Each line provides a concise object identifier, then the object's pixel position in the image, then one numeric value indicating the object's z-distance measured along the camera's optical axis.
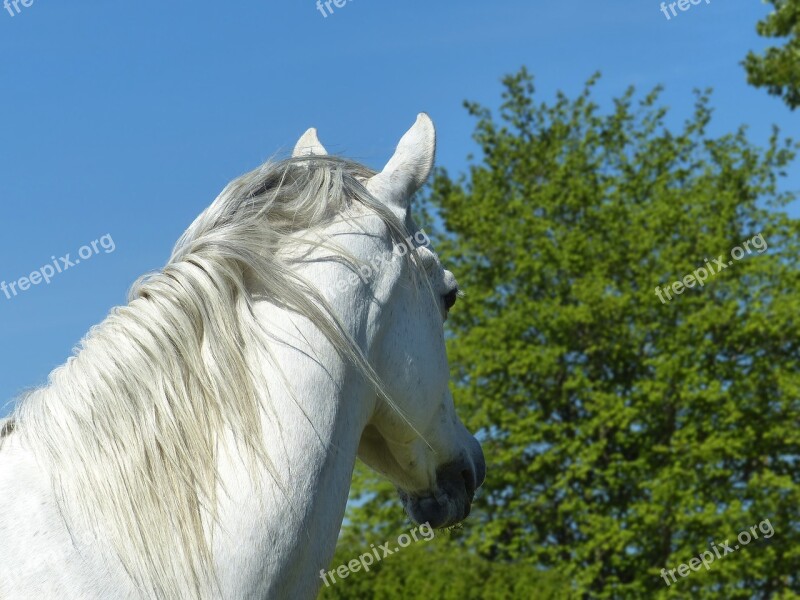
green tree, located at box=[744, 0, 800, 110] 16.03
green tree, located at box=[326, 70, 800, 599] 19.98
